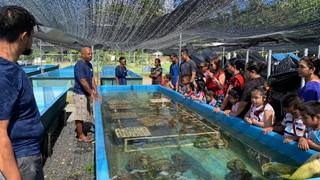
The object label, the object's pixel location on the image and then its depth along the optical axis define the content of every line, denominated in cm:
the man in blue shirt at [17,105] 102
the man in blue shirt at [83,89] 398
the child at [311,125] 206
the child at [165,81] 790
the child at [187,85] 523
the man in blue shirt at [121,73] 706
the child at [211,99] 455
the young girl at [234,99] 350
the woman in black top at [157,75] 773
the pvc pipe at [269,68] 599
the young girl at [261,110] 288
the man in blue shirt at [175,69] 619
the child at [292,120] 226
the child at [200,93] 480
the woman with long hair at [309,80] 258
